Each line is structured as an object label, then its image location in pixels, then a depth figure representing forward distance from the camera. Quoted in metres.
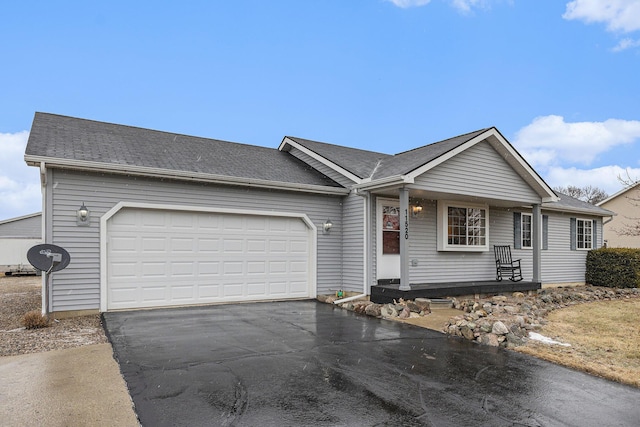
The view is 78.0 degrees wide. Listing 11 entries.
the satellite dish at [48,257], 6.39
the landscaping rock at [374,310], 7.87
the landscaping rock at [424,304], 8.12
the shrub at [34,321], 6.34
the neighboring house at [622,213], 20.67
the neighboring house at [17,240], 19.53
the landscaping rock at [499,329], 5.98
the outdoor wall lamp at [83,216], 7.21
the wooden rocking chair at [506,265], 11.36
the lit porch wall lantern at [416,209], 10.21
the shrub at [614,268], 13.08
